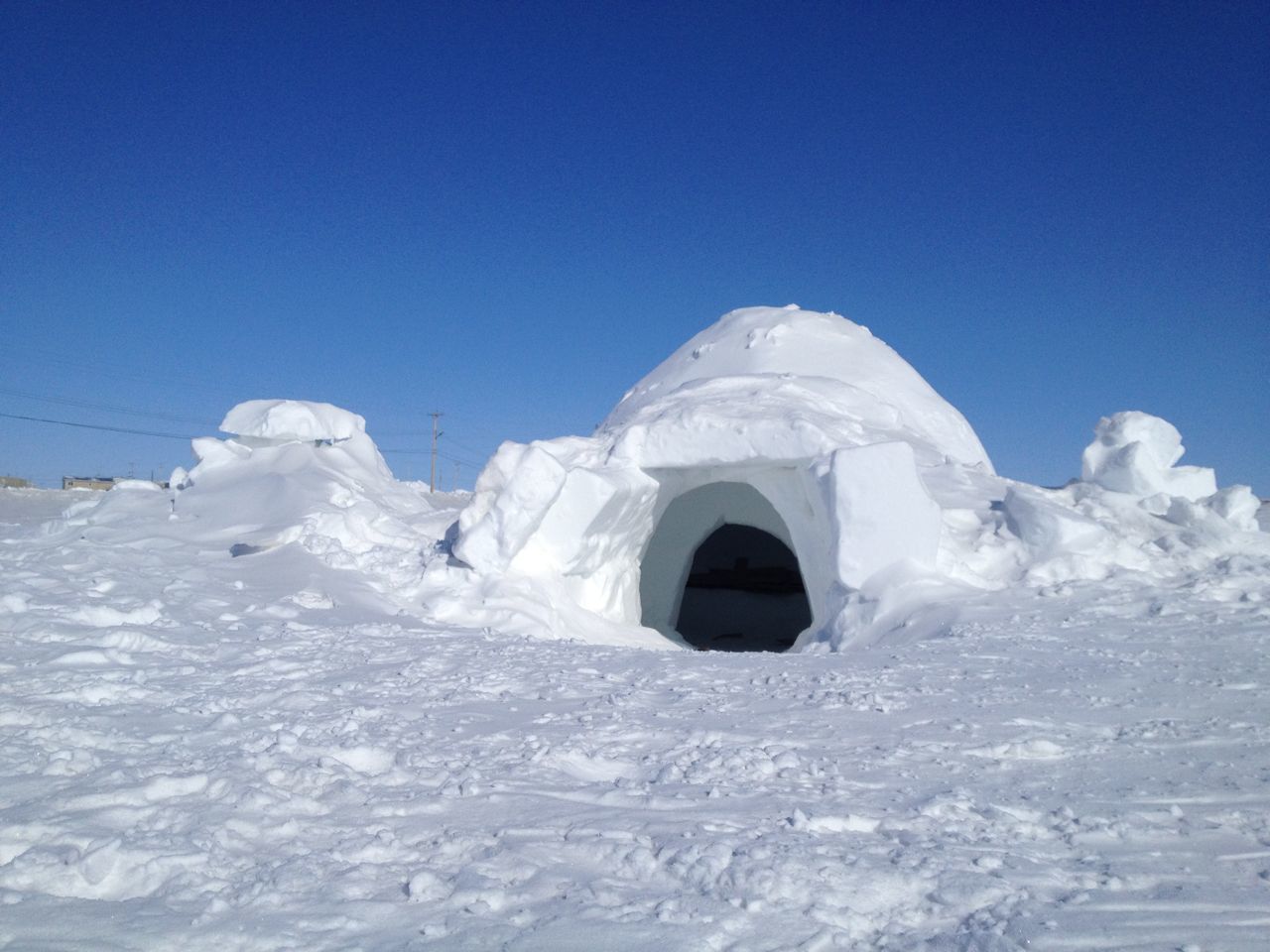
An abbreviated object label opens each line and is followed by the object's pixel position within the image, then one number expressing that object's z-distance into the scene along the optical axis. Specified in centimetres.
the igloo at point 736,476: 788
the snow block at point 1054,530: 770
